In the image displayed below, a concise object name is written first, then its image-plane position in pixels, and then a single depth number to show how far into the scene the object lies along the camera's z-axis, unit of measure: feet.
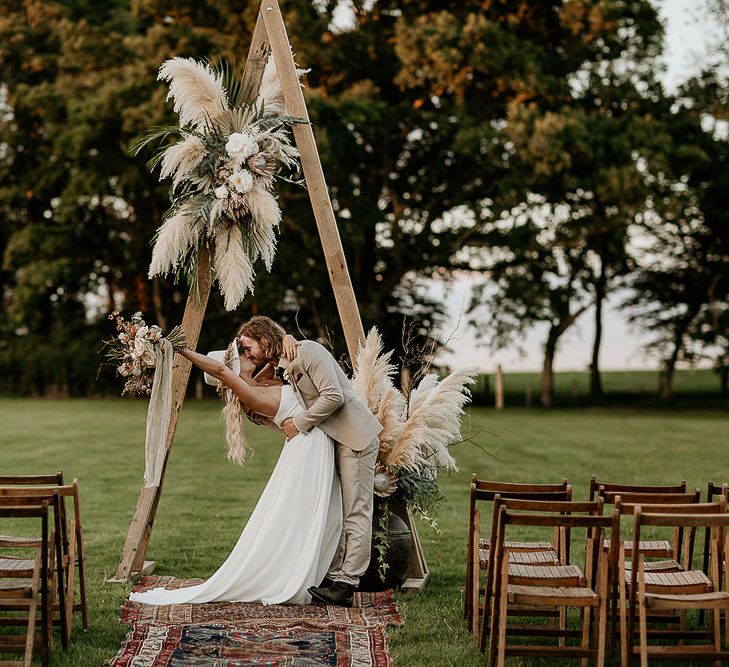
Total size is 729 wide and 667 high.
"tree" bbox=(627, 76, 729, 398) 112.68
